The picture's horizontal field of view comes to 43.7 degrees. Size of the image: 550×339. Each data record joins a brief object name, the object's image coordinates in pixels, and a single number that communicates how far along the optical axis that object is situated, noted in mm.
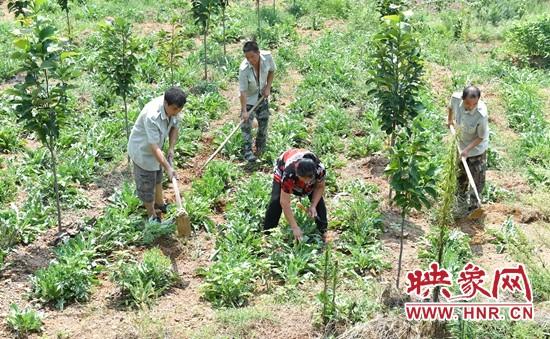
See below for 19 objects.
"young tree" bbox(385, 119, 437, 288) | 6266
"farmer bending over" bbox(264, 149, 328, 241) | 6629
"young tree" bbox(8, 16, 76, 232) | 7051
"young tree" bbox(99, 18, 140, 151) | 9219
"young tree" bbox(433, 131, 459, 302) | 5524
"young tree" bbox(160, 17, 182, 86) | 11693
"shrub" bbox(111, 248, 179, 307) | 6574
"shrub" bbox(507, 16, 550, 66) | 13562
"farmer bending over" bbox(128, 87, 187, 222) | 7191
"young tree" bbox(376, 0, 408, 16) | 11510
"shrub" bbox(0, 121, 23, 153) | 9875
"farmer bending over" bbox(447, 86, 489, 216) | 7762
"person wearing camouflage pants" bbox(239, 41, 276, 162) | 9245
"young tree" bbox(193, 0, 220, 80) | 12883
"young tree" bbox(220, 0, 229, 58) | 13759
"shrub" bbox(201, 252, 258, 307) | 6551
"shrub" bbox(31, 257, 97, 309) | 6590
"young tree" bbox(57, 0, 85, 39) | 13523
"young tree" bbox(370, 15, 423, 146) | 8008
